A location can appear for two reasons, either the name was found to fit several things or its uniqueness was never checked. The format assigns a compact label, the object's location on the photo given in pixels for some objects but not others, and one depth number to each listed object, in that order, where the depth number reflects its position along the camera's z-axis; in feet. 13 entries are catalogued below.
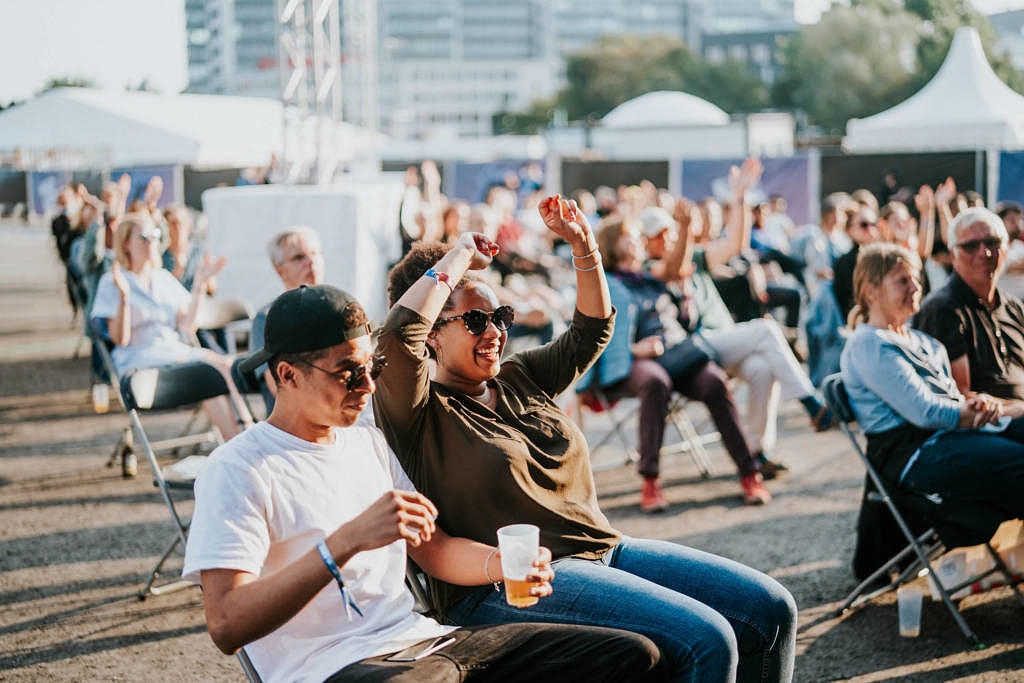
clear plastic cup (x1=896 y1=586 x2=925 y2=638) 14.01
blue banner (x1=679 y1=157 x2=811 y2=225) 56.29
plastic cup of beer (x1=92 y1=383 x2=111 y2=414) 26.66
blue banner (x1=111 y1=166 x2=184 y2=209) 73.26
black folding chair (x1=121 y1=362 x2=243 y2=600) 14.98
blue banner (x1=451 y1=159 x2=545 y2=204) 69.97
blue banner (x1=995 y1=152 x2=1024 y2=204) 48.39
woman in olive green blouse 9.12
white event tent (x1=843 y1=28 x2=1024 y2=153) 68.49
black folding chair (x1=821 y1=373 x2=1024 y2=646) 13.75
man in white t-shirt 7.14
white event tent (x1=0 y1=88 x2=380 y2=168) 57.52
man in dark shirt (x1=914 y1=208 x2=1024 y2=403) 15.75
